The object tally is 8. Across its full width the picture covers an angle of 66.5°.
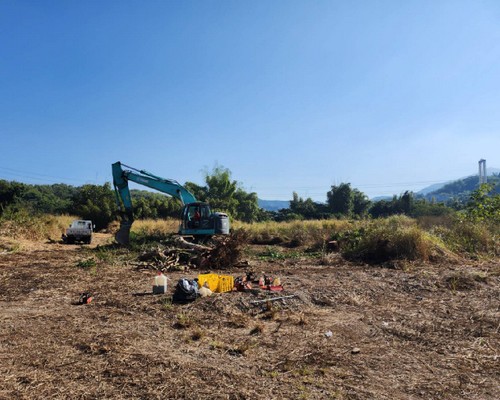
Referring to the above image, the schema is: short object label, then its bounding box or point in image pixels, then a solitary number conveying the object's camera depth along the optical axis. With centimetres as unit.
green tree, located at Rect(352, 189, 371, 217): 5909
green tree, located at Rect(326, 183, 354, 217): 5609
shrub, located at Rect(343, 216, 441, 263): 1223
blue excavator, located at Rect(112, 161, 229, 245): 1716
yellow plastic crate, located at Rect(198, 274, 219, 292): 746
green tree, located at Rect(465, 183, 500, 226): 1566
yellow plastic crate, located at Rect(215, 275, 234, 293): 766
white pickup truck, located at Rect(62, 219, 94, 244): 2097
